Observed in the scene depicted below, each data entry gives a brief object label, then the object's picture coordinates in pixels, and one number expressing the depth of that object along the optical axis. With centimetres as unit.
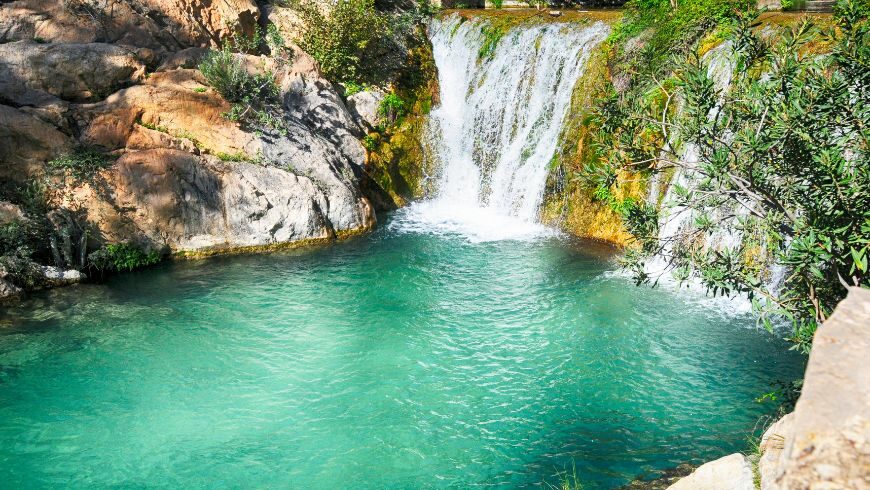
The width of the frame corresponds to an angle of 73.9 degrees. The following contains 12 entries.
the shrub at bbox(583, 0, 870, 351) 482
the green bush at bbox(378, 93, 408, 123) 2020
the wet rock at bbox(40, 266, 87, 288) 1290
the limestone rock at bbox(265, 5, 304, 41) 2070
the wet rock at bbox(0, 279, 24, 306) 1207
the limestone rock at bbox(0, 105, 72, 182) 1388
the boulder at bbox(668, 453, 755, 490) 512
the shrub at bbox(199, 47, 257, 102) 1619
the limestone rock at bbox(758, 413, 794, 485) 451
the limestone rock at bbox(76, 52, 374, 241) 1524
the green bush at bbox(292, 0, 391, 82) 2009
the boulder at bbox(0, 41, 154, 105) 1482
